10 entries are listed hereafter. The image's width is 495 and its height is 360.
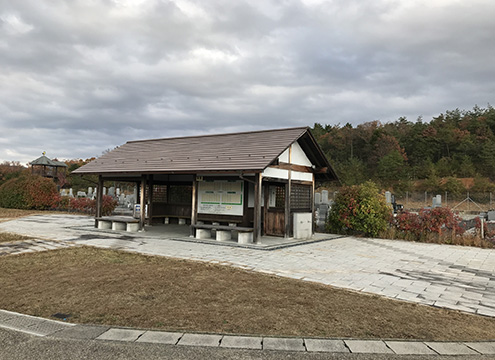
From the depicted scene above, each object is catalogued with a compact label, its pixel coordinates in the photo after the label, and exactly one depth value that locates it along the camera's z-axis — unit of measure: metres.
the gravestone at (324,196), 20.84
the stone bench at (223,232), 10.88
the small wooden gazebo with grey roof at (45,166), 35.88
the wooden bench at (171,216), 16.05
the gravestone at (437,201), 22.23
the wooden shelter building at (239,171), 11.31
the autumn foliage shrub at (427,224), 12.75
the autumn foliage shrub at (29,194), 23.64
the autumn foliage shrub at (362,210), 13.60
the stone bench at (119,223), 13.66
